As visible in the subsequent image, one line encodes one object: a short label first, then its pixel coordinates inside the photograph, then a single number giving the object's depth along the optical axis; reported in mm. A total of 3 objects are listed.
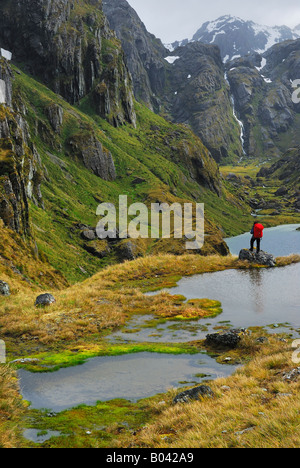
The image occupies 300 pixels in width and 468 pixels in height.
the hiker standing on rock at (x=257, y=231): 30522
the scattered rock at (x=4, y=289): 23903
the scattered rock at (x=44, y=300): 21828
